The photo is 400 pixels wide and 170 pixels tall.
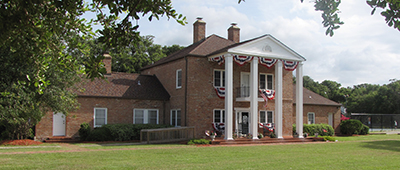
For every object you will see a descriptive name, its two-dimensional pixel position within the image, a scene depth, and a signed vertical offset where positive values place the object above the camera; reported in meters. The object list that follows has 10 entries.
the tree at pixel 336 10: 4.91 +1.36
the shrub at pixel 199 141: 20.42 -1.92
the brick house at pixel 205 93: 22.53 +0.98
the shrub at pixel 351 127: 30.48 -1.55
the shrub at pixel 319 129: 28.05 -1.63
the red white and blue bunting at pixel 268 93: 24.91 +1.04
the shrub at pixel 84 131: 21.61 -1.46
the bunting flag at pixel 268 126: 24.95 -1.26
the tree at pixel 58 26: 6.75 +1.68
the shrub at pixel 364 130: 31.30 -1.86
